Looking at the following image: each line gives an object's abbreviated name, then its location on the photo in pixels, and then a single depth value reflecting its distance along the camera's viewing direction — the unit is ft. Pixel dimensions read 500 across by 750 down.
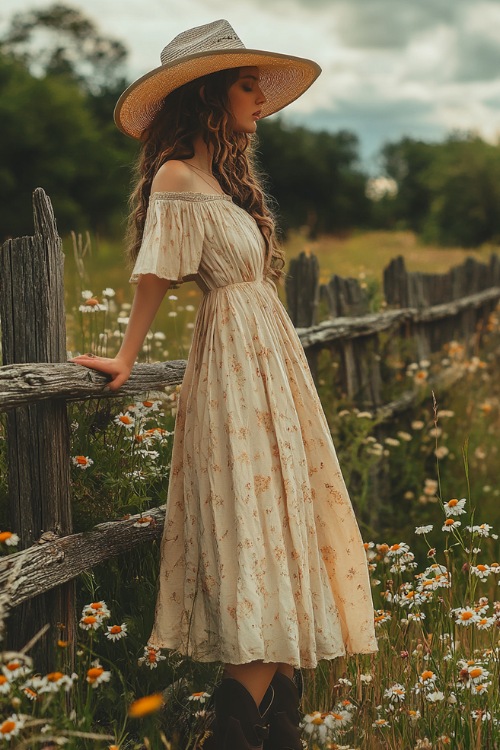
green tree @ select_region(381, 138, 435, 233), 193.16
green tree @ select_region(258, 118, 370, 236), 159.84
